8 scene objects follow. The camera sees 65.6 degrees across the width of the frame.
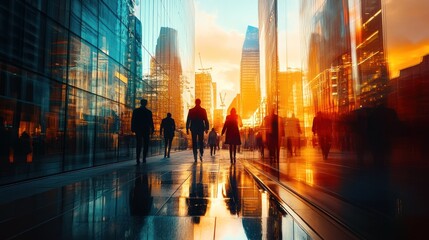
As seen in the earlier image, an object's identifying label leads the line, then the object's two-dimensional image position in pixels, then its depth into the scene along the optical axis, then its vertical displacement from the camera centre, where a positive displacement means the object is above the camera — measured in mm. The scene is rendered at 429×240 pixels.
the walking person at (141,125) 10969 +572
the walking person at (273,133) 7838 +249
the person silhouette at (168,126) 14570 +713
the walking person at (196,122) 12008 +732
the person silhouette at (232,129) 11906 +473
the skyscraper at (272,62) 8289 +2292
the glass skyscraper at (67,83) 7031 +1675
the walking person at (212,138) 20517 +228
